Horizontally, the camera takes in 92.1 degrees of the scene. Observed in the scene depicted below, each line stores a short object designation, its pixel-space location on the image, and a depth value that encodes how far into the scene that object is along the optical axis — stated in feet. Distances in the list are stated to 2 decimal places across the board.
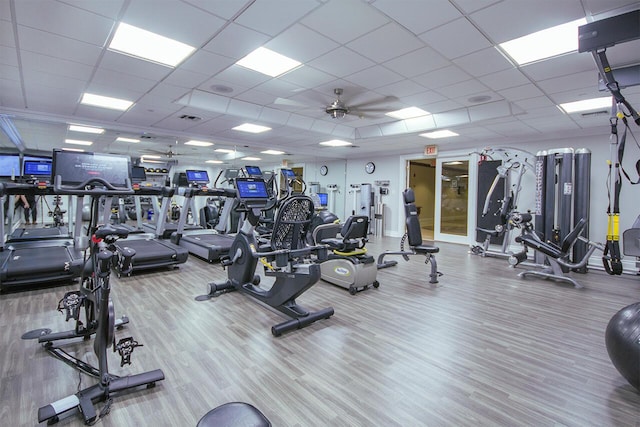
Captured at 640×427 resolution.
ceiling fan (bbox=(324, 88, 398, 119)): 14.67
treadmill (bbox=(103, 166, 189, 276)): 14.80
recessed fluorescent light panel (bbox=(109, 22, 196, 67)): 9.75
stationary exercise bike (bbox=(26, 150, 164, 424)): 5.54
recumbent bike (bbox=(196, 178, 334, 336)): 9.71
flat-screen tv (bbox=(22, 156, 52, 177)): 17.87
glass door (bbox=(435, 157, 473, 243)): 27.68
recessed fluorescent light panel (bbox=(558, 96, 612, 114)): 14.53
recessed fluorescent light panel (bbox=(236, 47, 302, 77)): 11.14
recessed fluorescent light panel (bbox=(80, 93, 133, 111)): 15.94
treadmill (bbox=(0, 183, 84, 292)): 11.69
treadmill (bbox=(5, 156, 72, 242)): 17.72
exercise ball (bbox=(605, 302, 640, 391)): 6.14
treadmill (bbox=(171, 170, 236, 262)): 17.58
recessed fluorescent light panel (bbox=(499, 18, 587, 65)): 8.96
